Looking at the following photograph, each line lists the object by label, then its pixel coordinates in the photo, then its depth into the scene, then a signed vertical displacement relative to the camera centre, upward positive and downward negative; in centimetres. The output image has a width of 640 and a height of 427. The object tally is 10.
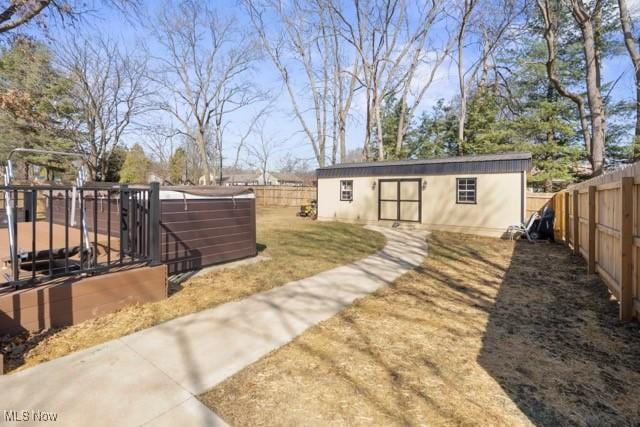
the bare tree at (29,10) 564 +362
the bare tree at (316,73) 1991 +948
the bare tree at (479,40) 1734 +1011
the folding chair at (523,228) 965 -45
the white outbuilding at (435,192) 1014 +77
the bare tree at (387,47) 1922 +1034
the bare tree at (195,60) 1878 +948
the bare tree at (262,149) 3047 +635
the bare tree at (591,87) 1048 +438
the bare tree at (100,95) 1551 +611
